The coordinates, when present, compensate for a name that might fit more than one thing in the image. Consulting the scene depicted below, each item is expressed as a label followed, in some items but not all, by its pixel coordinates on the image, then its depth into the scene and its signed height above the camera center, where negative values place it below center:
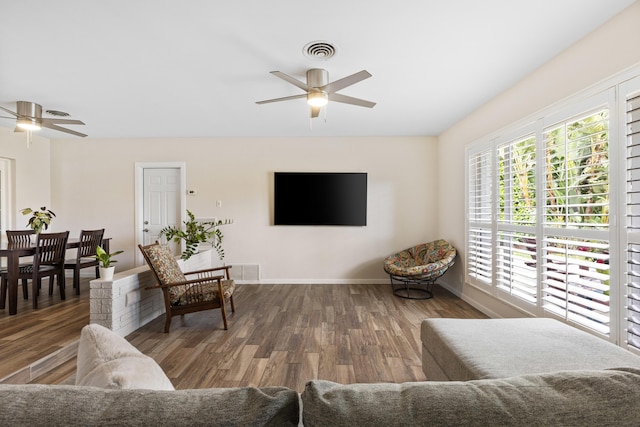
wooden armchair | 2.95 -0.77
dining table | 3.20 -0.61
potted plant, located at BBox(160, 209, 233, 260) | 4.29 -0.28
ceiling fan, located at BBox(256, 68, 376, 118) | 2.42 +1.09
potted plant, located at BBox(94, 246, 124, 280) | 2.76 -0.48
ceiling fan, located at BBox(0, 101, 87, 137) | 3.33 +1.10
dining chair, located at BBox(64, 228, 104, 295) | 4.03 -0.52
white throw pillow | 0.71 -0.39
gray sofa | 0.56 -0.38
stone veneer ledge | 2.78 -0.85
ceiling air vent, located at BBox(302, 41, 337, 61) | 2.27 +1.29
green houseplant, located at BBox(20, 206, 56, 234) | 3.98 -0.05
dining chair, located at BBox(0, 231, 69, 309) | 3.43 -0.59
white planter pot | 2.81 -0.53
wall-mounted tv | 4.95 +0.29
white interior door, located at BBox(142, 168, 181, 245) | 5.16 +0.28
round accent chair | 4.01 -0.73
